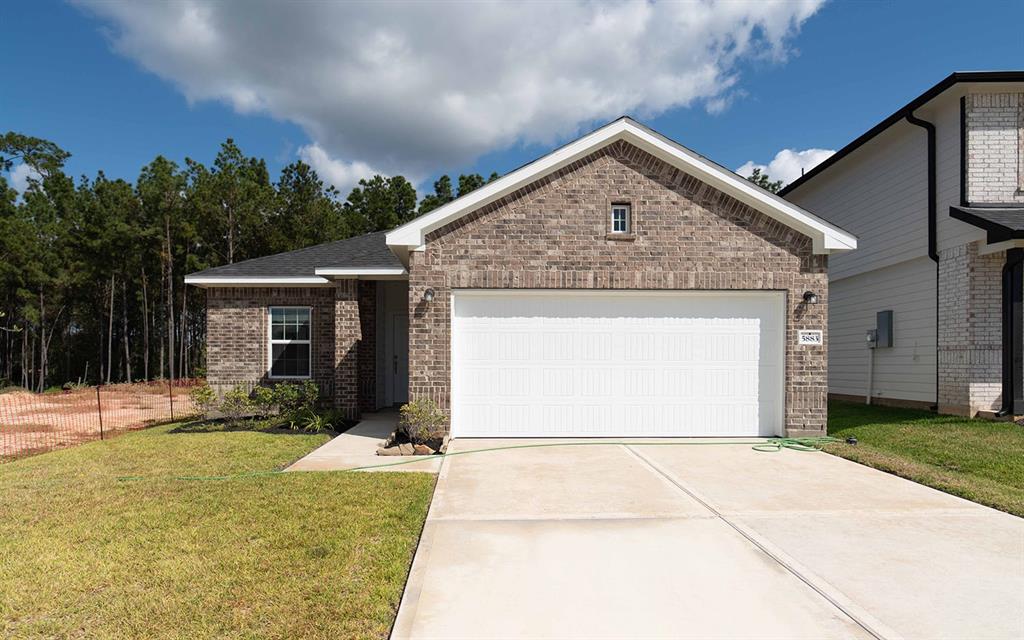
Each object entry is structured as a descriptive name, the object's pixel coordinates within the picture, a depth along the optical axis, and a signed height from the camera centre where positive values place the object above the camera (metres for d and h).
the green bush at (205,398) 11.77 -1.63
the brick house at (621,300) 9.08 +0.37
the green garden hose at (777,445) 8.44 -1.91
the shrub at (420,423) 8.46 -1.55
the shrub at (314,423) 10.61 -1.96
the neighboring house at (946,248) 10.53 +1.54
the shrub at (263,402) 11.44 -1.66
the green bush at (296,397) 11.42 -1.56
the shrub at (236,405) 11.20 -1.69
